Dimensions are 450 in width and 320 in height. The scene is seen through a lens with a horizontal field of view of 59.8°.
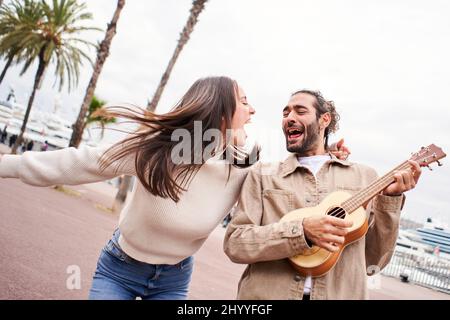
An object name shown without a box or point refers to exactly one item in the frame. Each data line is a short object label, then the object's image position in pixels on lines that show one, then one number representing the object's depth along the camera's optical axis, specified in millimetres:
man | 2152
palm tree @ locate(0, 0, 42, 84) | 20938
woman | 2381
